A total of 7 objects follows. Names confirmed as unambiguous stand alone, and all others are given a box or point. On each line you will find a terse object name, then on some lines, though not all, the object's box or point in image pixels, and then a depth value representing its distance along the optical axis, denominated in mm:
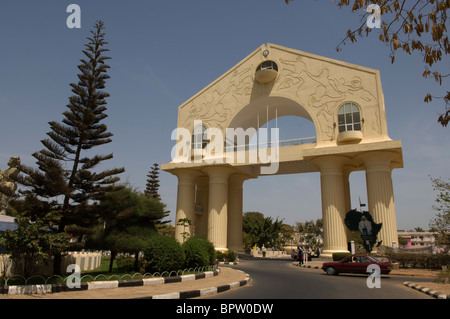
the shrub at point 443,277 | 11032
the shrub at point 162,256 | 11047
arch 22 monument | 20953
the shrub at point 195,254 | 12938
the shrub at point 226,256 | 22250
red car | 13227
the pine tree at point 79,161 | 12000
